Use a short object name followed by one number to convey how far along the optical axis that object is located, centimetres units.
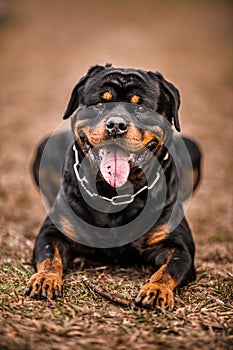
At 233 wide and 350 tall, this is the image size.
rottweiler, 295
